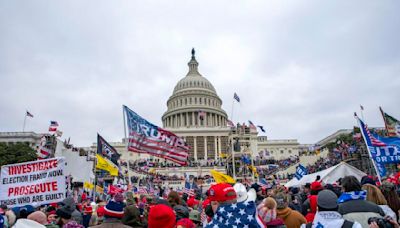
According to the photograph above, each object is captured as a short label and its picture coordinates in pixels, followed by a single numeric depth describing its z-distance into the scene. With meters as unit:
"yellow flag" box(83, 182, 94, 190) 16.42
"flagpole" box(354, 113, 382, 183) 10.30
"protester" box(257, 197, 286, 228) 4.43
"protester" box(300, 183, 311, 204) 9.65
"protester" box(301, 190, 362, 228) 3.64
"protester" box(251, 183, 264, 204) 8.08
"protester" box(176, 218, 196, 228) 3.63
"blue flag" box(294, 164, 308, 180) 18.44
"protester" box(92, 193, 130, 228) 4.39
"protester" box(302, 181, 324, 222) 7.06
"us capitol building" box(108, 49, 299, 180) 64.19
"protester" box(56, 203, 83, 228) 5.46
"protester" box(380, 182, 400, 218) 5.24
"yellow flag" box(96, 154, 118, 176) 15.85
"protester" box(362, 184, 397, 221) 4.84
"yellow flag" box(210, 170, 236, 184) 13.20
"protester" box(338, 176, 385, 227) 4.30
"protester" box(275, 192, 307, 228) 5.32
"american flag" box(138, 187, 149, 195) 19.05
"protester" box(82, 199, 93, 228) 8.71
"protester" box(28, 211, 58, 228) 4.72
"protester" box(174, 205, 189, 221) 5.75
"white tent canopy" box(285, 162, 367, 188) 15.22
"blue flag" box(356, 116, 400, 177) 10.92
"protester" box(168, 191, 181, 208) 6.55
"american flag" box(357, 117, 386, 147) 11.10
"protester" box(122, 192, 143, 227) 5.02
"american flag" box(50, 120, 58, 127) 29.46
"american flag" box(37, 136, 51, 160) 19.02
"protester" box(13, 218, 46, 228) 4.25
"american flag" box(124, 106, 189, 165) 14.50
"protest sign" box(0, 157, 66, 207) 8.04
